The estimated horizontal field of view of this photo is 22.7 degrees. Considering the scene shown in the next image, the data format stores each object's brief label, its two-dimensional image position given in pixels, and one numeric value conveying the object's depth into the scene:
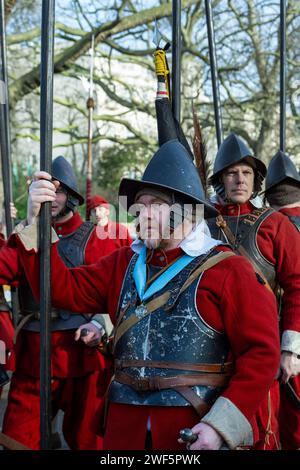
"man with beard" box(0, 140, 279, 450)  2.62
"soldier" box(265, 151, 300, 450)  4.40
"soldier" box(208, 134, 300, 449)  3.81
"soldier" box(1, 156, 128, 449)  4.31
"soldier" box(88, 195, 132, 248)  5.12
